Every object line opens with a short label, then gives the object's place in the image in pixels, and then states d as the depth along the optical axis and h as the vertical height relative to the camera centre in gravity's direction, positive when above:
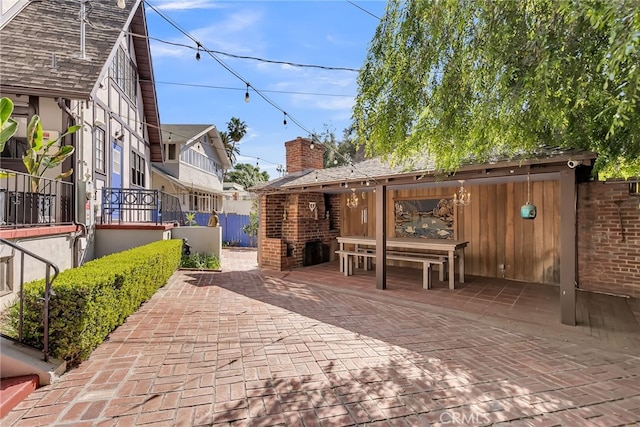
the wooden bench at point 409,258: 6.80 -1.03
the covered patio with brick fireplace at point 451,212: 4.69 +0.10
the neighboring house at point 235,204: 24.49 +0.98
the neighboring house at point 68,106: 5.58 +2.46
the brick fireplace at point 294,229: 9.44 -0.42
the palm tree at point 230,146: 34.00 +7.84
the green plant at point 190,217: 14.09 -0.06
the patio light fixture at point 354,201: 8.80 +0.42
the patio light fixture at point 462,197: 7.11 +0.47
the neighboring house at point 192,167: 17.84 +3.14
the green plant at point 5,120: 4.62 +1.46
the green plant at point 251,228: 15.72 -0.63
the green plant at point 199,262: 9.36 -1.43
